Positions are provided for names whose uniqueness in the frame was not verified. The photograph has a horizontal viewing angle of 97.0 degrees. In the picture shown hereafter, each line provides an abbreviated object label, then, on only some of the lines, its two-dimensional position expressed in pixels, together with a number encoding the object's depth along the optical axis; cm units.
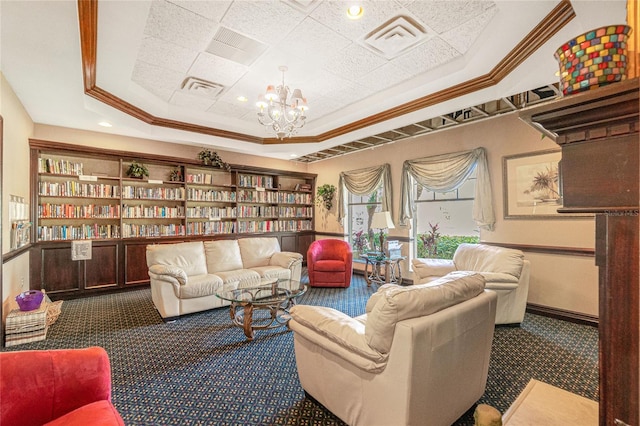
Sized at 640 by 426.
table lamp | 504
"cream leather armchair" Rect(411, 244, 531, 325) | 312
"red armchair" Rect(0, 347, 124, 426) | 113
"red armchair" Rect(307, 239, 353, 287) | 503
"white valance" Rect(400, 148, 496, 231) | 427
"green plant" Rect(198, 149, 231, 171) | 569
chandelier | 335
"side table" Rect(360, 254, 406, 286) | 502
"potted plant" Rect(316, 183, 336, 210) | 696
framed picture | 367
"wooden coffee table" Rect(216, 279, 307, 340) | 299
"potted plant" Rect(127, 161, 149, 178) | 501
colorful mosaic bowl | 73
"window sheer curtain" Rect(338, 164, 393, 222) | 564
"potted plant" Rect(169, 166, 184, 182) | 555
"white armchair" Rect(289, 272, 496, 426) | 141
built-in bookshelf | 432
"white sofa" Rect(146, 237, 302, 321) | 350
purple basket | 301
